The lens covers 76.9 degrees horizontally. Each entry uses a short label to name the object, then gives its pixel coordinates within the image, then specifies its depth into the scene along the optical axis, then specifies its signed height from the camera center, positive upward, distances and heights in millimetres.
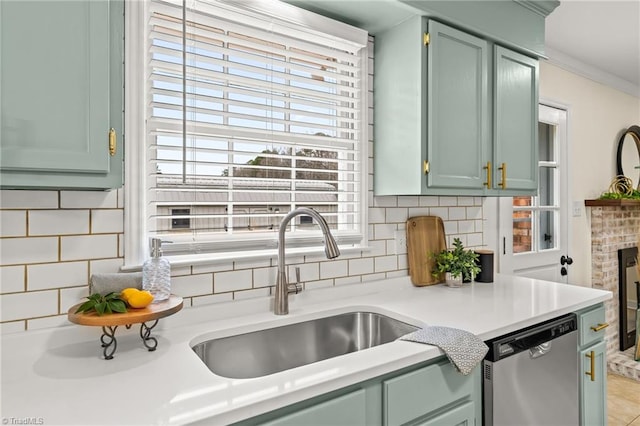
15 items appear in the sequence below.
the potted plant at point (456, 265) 2107 -266
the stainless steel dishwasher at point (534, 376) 1415 -619
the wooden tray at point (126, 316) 1089 -285
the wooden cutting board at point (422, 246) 2143 -174
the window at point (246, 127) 1509 +370
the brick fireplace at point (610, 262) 3474 -426
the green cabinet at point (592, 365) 1803 -696
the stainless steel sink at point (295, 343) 1438 -508
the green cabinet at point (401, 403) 1028 -536
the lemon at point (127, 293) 1186 -236
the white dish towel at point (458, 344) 1258 -415
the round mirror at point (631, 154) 3942 +618
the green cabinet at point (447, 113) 1799 +487
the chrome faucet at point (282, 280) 1562 -264
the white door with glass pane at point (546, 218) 2945 -26
